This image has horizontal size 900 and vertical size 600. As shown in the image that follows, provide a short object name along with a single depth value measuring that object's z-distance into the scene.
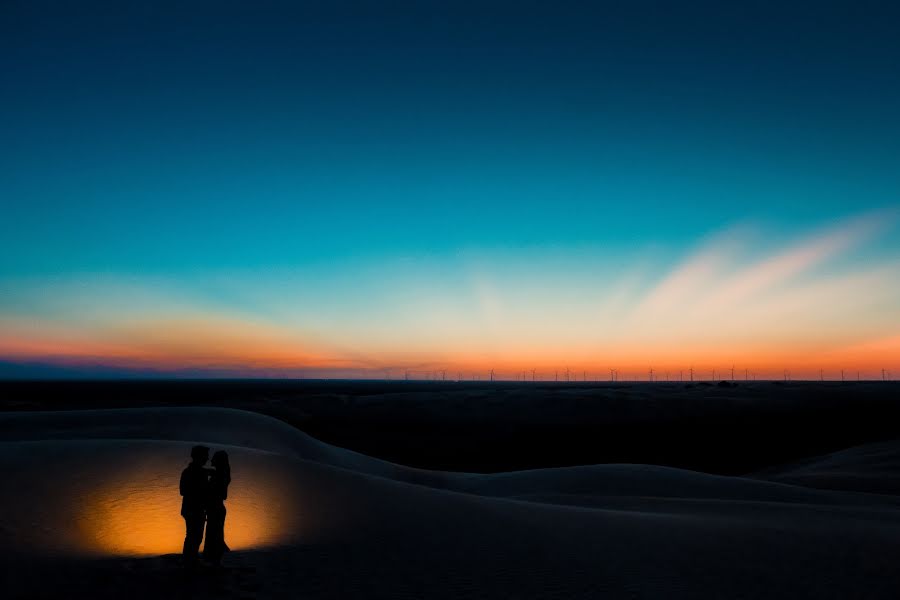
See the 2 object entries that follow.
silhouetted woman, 9.20
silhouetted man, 9.12
